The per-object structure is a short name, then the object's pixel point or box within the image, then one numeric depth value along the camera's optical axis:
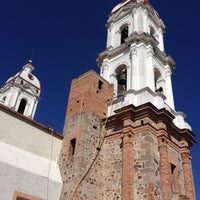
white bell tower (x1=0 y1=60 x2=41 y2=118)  31.19
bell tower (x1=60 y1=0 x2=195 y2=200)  12.37
